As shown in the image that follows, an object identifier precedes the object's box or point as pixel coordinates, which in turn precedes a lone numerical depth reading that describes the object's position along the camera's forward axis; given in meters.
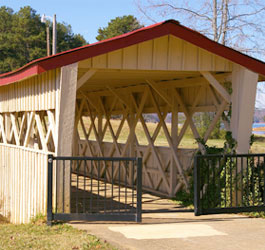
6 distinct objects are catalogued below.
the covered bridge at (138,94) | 9.56
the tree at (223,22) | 26.33
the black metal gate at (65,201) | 8.84
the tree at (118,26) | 56.28
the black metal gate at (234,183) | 10.04
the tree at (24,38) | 55.91
